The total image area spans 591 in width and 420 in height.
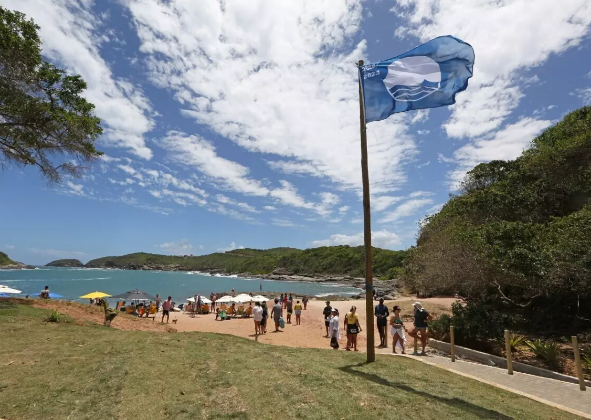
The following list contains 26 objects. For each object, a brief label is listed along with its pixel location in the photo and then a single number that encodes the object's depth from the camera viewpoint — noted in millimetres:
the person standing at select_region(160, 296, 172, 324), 23078
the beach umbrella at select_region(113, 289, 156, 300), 25891
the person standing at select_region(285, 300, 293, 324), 22991
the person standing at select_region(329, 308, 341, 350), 13420
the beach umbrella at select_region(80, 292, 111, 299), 22506
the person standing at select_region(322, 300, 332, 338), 18119
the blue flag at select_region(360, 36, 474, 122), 7785
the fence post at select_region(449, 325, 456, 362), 11184
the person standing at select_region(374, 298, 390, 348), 13234
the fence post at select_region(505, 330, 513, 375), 9750
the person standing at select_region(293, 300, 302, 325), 22012
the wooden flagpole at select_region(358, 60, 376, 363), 7941
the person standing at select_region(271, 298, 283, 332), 18722
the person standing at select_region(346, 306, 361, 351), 12469
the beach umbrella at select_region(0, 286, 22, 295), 23088
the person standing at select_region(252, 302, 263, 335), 17156
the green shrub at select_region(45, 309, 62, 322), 12298
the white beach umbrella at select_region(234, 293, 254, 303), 28405
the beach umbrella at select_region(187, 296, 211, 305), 29738
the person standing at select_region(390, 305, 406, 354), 11820
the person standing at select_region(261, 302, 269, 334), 17688
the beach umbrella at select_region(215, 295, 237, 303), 28156
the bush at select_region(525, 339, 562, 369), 12062
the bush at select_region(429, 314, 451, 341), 15341
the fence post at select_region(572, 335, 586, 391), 8727
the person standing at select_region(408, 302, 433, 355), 11734
